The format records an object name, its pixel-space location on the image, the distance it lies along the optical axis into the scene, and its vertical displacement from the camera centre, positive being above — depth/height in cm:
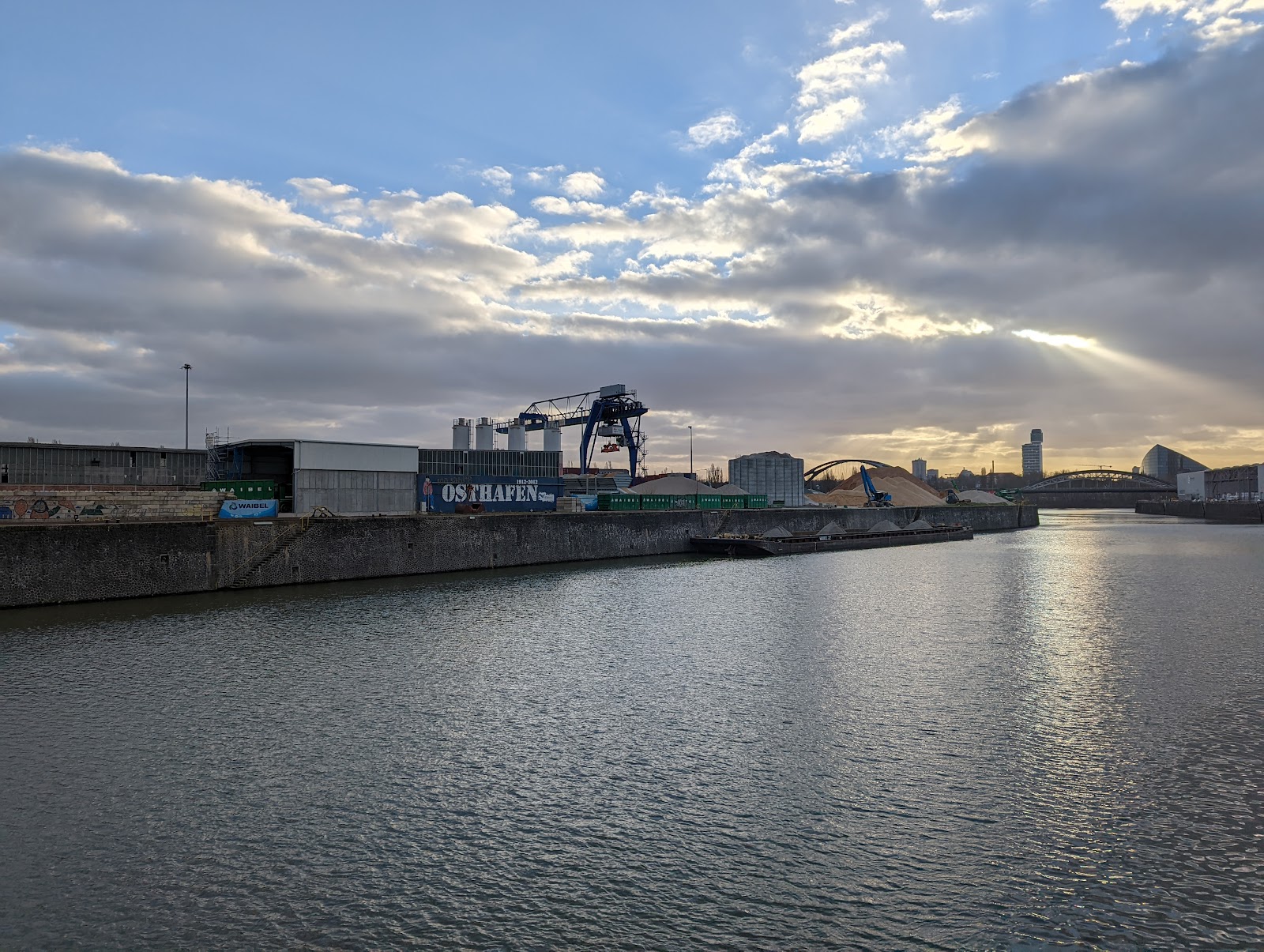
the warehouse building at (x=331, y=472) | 5672 +144
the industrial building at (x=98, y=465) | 5794 +198
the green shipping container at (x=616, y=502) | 7762 -126
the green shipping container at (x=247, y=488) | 5344 +12
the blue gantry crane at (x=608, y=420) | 9631 +923
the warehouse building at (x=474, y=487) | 6475 +22
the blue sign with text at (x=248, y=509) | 4975 -128
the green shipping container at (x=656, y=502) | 8075 -131
